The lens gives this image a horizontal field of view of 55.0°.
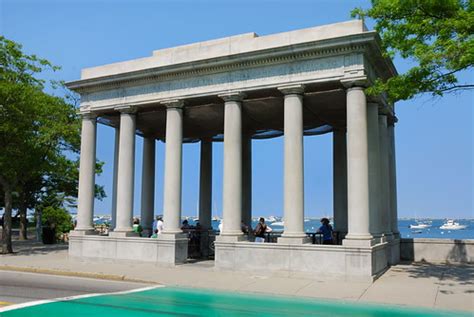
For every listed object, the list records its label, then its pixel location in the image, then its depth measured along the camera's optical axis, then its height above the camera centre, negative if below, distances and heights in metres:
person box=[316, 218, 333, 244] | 19.56 -0.98
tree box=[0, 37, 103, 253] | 23.31 +4.49
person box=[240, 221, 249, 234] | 21.86 -1.00
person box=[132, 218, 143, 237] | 22.33 -1.00
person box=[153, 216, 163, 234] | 21.41 -0.81
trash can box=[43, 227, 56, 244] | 30.94 -1.86
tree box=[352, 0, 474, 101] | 13.15 +5.24
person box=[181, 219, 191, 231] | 23.45 -0.95
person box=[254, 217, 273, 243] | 20.73 -1.00
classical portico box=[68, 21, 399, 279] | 16.38 +3.72
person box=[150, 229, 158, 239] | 21.21 -1.25
